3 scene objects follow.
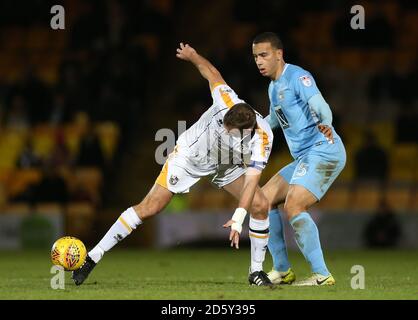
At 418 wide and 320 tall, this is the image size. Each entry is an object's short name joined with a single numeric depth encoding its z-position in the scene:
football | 18.56
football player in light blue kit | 18.80
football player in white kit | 18.52
